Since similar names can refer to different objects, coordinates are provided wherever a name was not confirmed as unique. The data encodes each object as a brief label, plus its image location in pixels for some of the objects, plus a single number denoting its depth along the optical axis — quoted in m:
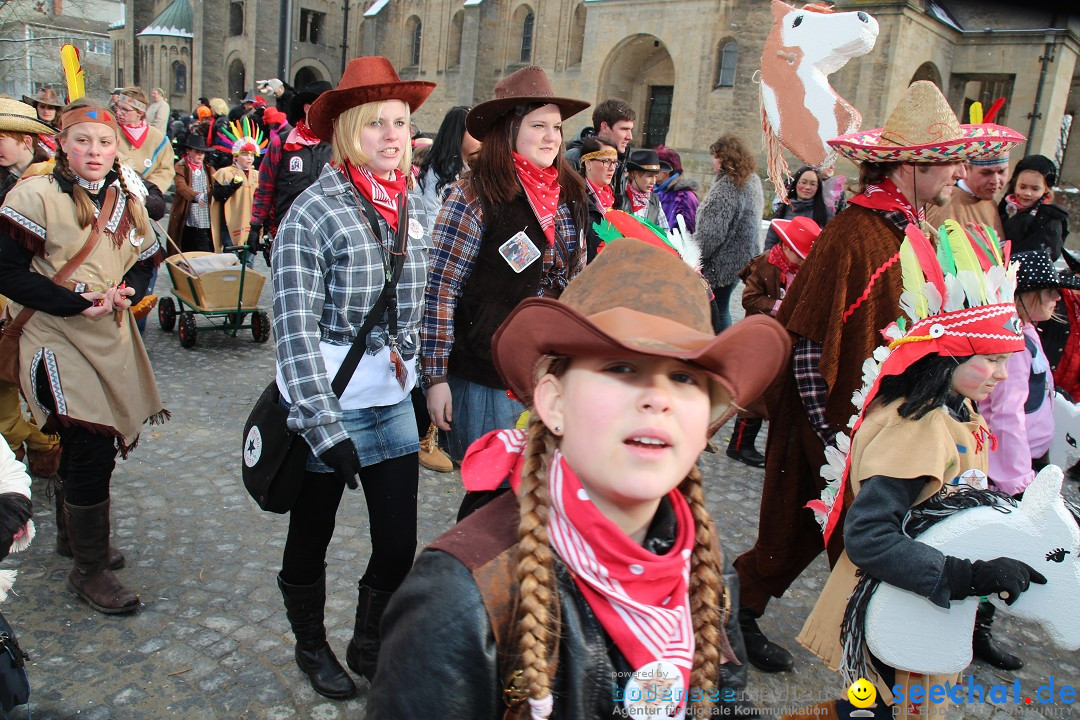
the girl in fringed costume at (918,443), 2.45
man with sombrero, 3.31
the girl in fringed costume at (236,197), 9.32
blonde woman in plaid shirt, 2.71
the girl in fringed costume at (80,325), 3.45
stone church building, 25.98
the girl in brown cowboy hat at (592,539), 1.41
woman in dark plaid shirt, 3.40
